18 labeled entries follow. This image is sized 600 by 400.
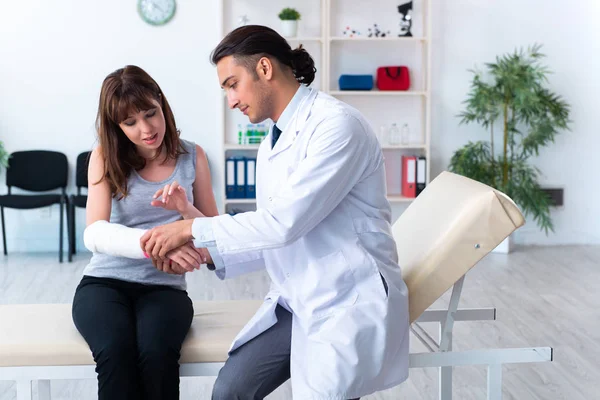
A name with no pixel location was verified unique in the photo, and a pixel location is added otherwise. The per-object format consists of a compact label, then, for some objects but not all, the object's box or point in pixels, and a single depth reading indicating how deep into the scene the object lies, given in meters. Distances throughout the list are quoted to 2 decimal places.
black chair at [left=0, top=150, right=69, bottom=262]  5.14
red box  5.24
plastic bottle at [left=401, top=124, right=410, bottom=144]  5.38
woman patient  1.88
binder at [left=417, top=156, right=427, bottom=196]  5.23
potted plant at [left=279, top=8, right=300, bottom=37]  5.07
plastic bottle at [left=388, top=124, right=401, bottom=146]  5.35
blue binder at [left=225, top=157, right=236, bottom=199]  5.20
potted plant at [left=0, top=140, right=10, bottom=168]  5.09
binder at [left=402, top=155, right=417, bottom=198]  5.25
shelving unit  5.17
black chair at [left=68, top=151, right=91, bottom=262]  5.00
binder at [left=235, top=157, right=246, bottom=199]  5.20
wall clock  5.19
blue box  5.18
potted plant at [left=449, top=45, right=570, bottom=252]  5.04
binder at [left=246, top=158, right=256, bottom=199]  5.20
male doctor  1.74
